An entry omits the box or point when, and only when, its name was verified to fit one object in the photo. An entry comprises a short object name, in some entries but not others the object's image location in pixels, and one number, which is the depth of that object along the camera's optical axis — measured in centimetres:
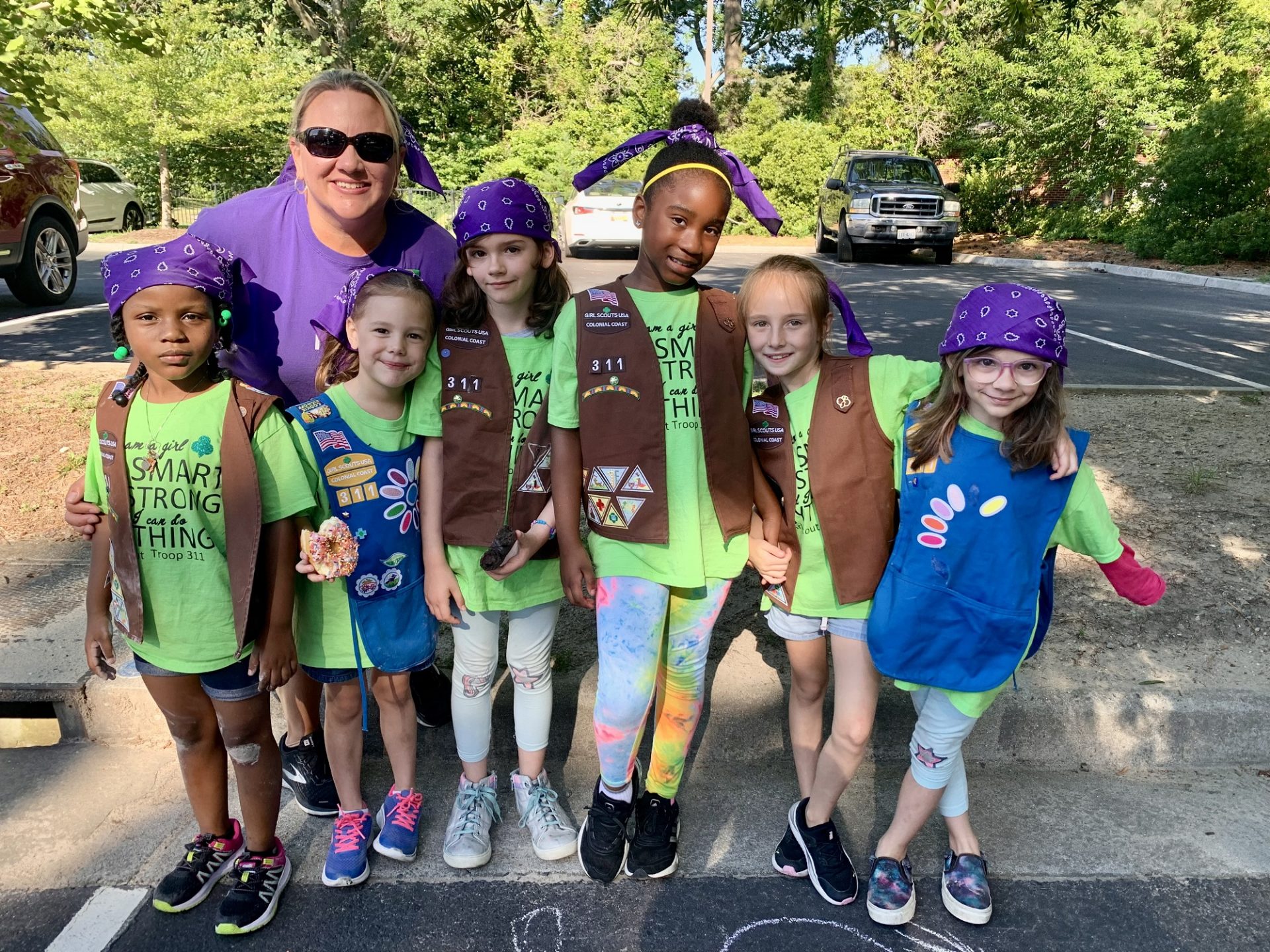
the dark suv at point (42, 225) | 873
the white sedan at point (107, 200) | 1791
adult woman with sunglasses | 254
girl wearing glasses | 217
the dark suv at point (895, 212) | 1630
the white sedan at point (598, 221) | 1550
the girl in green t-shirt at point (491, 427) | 244
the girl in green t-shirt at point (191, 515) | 219
